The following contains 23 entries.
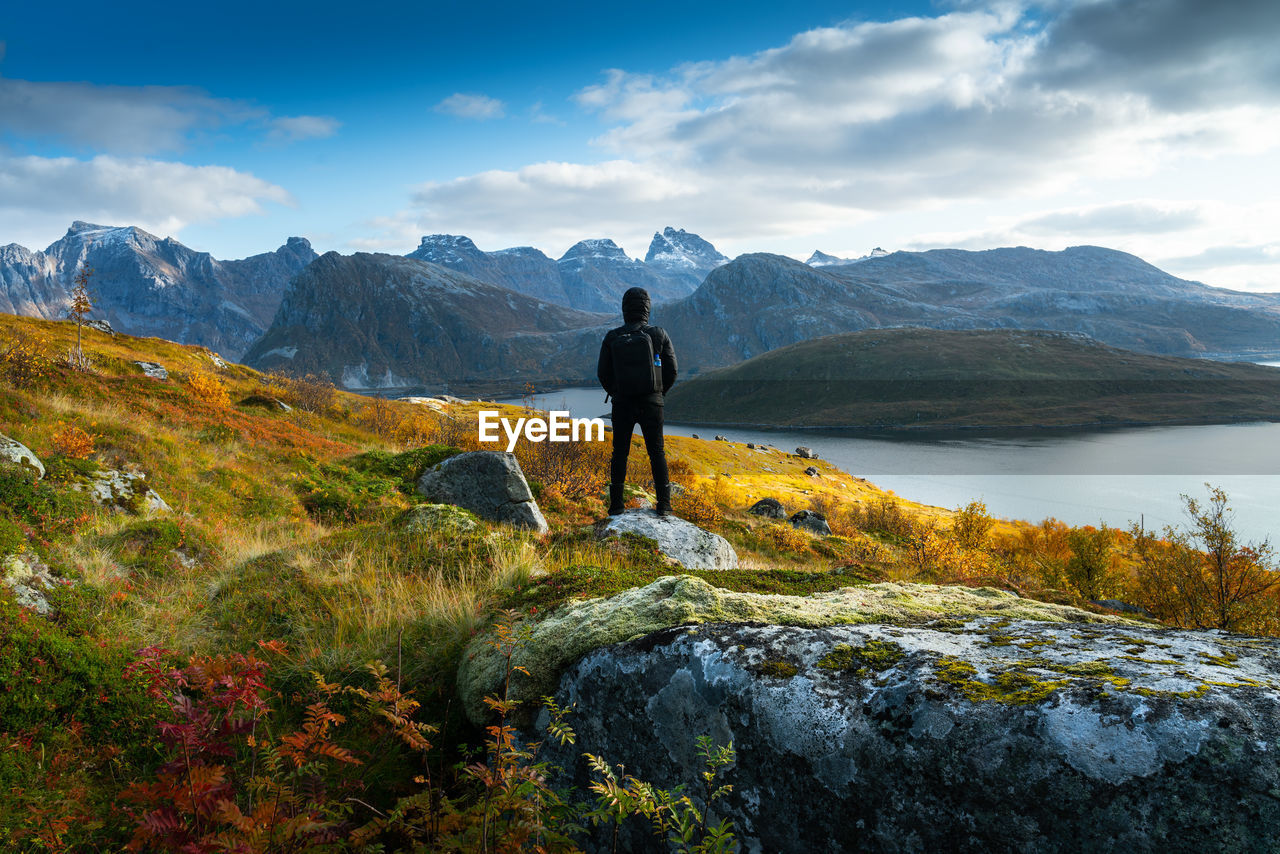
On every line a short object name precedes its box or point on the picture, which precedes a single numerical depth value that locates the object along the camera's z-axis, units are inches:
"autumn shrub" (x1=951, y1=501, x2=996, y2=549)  1039.0
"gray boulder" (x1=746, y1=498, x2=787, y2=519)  954.1
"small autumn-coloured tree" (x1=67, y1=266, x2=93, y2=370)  767.2
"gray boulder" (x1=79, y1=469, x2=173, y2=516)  315.6
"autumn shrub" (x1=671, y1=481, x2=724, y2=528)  467.0
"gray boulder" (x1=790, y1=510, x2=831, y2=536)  787.7
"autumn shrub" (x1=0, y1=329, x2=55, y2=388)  514.6
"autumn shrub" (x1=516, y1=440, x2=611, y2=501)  558.6
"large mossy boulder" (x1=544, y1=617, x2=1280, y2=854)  68.1
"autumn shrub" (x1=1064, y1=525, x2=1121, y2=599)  860.6
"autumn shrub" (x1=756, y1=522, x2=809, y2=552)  441.4
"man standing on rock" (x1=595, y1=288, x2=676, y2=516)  359.9
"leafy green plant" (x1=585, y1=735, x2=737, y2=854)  76.5
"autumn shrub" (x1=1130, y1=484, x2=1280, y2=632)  570.9
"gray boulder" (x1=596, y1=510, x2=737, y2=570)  287.7
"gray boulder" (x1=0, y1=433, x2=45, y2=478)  279.9
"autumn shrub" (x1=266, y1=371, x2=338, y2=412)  1086.4
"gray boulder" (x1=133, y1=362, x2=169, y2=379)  933.7
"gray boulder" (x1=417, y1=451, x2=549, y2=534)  388.5
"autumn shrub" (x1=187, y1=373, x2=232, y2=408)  687.1
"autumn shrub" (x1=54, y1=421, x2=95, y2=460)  360.2
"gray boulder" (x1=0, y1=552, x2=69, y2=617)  174.6
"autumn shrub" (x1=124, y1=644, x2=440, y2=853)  78.0
